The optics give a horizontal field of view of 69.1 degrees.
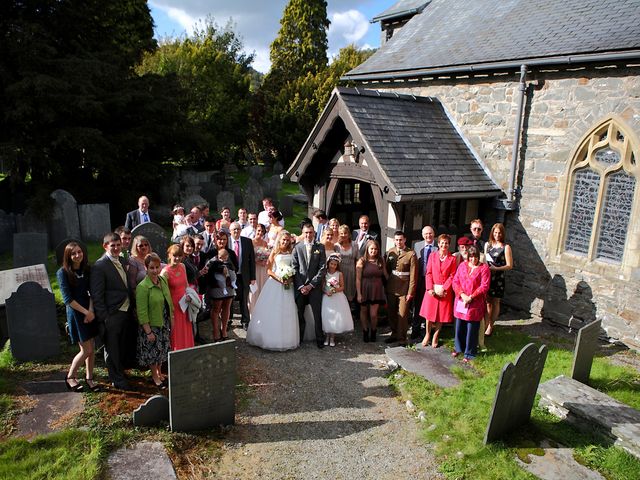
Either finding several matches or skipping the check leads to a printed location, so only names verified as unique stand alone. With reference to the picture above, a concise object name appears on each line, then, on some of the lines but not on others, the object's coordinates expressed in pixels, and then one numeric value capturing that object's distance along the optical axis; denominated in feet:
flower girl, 24.81
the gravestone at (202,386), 16.23
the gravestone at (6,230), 40.01
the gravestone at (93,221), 42.52
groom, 24.23
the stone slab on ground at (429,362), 21.80
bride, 23.97
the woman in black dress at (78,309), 18.08
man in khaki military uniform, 24.67
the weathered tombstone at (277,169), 95.14
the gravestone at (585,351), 20.16
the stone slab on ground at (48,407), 16.87
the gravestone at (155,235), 29.78
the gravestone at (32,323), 21.48
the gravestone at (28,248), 31.27
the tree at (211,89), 90.79
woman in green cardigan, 18.53
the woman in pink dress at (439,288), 24.00
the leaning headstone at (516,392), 16.20
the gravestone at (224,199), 53.83
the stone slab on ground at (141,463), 14.57
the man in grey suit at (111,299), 18.44
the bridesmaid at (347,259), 25.96
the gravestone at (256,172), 83.28
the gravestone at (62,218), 40.34
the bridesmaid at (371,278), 24.93
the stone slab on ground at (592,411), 16.63
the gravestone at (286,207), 58.18
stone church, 26.53
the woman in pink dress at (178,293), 19.93
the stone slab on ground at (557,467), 15.51
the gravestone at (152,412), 16.85
